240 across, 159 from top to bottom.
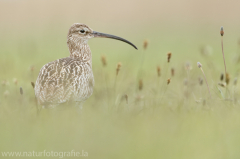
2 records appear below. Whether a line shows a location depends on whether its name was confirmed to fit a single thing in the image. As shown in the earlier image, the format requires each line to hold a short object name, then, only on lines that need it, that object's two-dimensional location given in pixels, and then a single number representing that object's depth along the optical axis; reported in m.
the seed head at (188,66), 14.56
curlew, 12.99
